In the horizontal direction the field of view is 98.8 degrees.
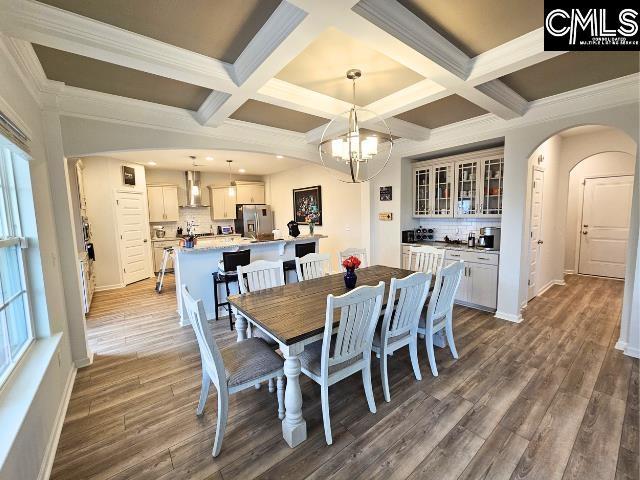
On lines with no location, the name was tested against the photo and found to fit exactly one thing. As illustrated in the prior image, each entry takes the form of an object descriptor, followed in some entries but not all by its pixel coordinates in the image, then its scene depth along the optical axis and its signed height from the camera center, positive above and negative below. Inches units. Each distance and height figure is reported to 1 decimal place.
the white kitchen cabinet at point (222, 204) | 283.4 +12.0
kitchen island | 142.6 -26.3
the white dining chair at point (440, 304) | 91.8 -33.7
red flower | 100.0 -18.8
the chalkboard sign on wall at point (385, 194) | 186.0 +11.0
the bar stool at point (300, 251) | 163.5 -23.7
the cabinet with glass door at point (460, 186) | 152.3 +13.4
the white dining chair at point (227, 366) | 62.6 -39.0
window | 63.2 -14.1
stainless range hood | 269.9 +30.8
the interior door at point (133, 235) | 217.2 -14.0
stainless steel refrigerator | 281.9 -6.2
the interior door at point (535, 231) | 150.3 -14.5
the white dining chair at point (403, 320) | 79.1 -34.2
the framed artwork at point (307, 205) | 250.1 +7.5
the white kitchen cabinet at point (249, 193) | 291.4 +23.6
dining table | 66.3 -28.5
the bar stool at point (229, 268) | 140.3 -27.3
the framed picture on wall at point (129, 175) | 214.5 +34.1
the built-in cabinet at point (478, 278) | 146.1 -39.0
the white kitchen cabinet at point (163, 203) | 253.4 +13.5
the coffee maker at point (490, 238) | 153.9 -17.9
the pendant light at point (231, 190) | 244.3 +22.5
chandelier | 93.4 +33.5
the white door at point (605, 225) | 199.5 -16.9
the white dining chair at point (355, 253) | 138.9 -21.5
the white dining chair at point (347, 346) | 65.4 -35.2
